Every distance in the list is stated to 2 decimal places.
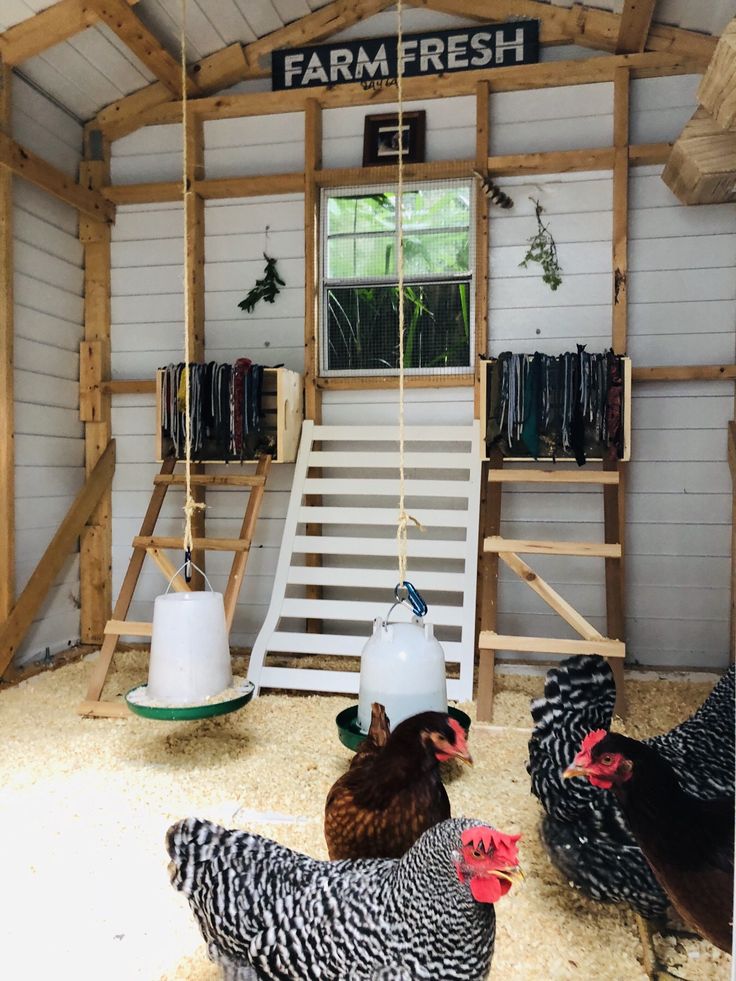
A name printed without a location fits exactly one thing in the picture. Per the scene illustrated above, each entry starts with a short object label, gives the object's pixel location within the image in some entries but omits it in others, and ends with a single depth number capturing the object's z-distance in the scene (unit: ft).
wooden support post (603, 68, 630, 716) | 14.21
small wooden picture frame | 15.29
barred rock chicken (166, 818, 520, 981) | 4.25
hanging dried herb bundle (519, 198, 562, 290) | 14.88
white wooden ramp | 13.21
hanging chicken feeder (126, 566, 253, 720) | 8.41
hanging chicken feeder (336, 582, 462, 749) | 7.71
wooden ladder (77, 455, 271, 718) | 12.38
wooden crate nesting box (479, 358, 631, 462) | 12.98
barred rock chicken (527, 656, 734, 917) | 6.24
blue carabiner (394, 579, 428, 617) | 7.46
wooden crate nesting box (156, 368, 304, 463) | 14.24
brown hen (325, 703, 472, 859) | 6.07
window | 15.24
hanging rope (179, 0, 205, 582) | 9.05
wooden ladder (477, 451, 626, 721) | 11.88
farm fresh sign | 14.78
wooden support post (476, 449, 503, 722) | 11.95
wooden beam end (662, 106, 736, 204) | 10.48
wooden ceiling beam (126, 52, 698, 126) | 14.25
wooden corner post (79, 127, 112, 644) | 16.47
